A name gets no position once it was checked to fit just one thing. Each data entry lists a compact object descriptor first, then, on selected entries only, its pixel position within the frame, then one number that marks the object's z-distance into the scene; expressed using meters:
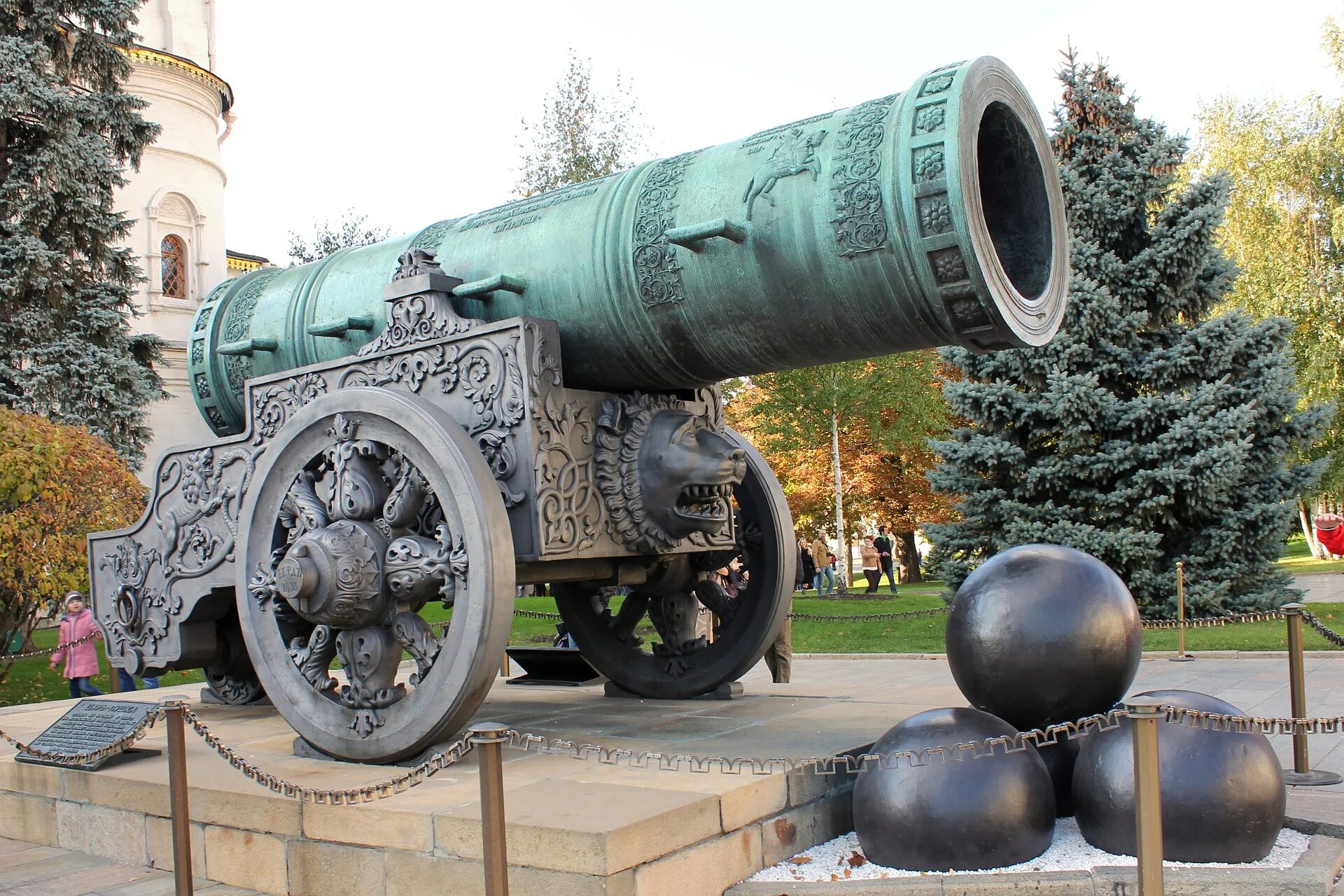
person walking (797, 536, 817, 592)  23.86
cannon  3.86
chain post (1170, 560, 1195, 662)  9.84
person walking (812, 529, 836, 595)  21.88
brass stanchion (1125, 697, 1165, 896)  2.76
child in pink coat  9.40
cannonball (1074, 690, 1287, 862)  3.48
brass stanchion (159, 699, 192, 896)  3.81
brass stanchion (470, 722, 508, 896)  2.88
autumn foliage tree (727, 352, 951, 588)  23.12
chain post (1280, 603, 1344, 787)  5.04
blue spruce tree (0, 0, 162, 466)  14.30
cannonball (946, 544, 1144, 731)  3.92
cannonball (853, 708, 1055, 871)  3.52
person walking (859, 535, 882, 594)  22.09
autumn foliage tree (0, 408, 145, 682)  10.23
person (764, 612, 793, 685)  7.11
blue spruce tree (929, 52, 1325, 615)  12.52
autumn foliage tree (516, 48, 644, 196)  25.03
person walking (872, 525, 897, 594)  23.41
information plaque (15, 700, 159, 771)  4.75
